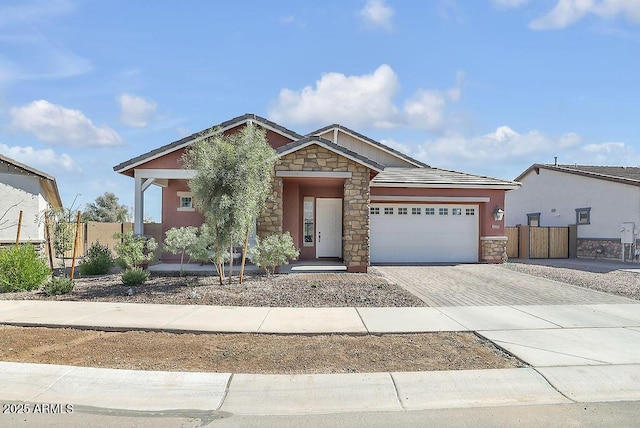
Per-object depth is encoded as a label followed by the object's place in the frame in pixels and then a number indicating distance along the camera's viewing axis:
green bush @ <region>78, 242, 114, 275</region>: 15.11
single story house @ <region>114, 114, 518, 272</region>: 14.62
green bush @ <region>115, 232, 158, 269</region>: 13.36
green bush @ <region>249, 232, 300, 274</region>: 13.33
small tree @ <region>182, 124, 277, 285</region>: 11.44
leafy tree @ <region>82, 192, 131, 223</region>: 41.75
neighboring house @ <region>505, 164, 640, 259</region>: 21.97
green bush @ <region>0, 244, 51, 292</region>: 11.70
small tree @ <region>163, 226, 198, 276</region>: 12.59
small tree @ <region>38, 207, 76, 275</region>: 13.40
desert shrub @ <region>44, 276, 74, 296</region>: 11.12
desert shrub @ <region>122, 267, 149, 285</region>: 12.27
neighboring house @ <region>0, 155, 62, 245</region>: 17.72
